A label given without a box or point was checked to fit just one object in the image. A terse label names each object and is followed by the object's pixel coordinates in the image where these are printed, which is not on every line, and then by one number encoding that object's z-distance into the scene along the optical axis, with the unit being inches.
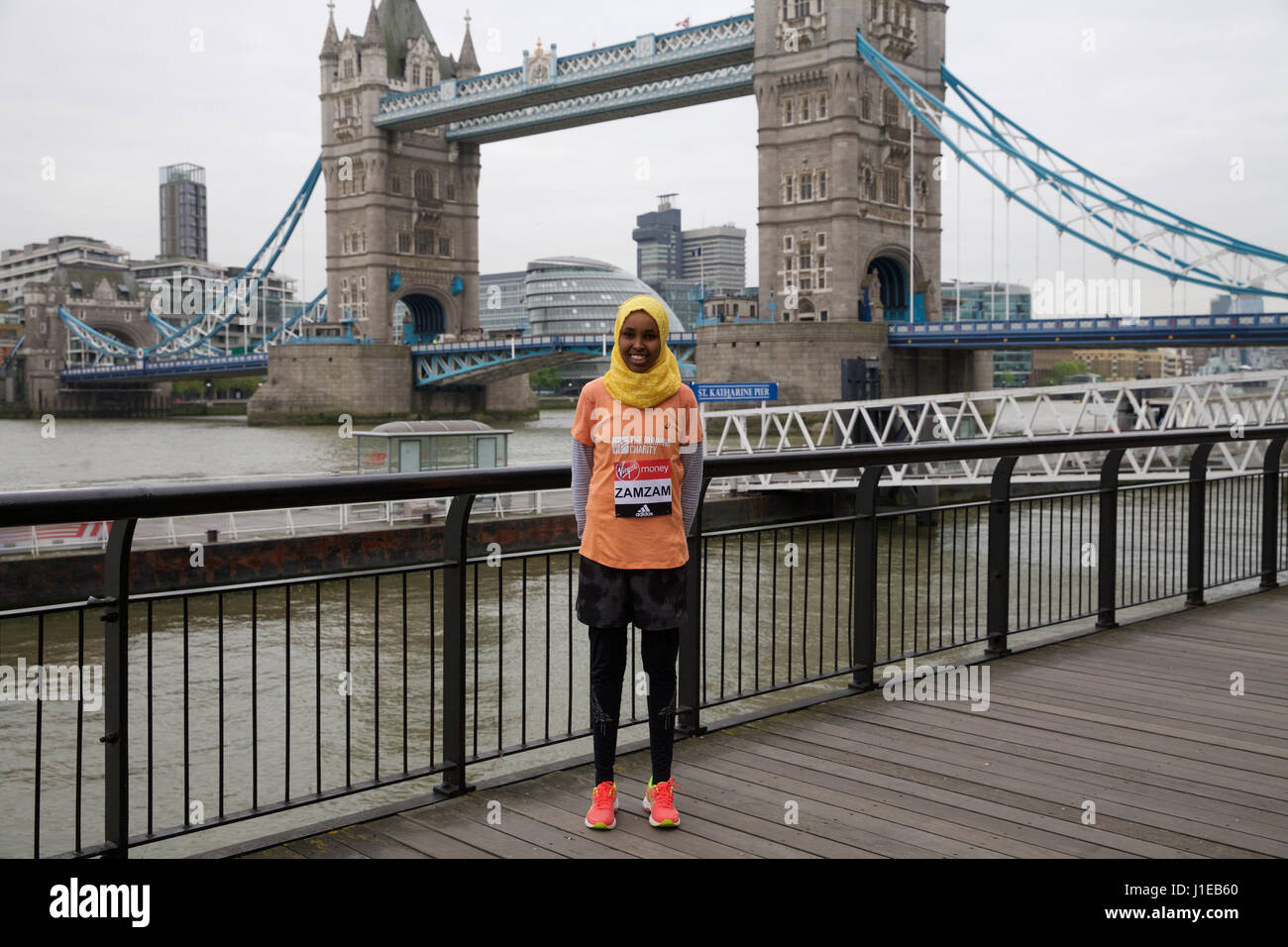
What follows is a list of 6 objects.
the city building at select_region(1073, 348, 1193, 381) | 4837.6
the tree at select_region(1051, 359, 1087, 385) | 4609.0
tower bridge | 2001.7
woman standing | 137.9
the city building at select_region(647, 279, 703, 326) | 4757.1
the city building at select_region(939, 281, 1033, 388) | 4151.3
